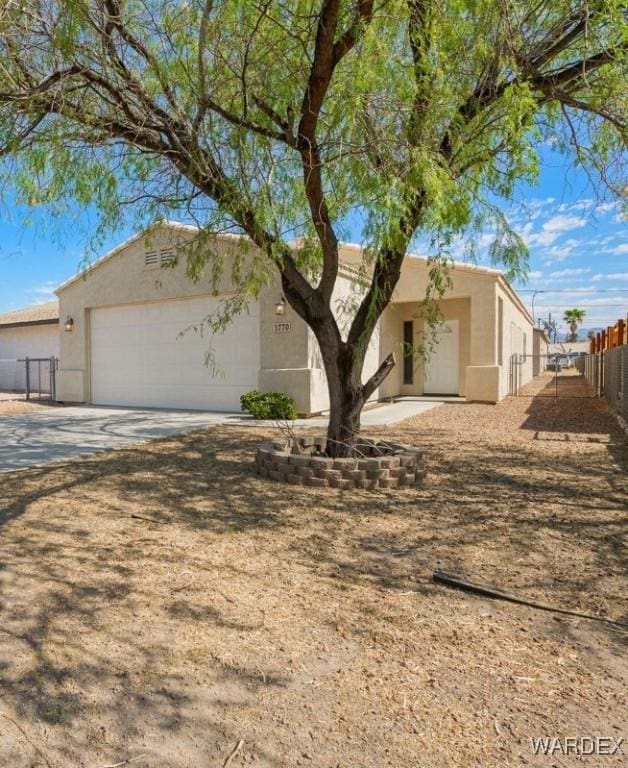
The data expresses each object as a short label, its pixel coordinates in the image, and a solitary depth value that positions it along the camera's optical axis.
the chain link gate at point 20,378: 20.45
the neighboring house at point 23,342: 21.05
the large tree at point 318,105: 4.92
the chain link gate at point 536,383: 17.92
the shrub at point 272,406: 11.19
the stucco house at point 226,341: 11.98
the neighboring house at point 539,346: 31.77
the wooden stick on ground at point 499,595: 3.03
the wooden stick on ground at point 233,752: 1.99
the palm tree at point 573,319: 57.81
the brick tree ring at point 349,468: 5.85
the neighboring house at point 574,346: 53.70
